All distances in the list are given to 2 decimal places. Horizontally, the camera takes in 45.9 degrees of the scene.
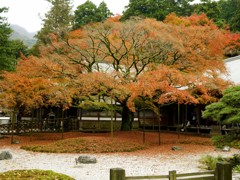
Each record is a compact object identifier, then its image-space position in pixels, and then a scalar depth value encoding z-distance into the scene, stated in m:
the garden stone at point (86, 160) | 12.03
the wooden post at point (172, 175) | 5.75
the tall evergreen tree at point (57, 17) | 43.00
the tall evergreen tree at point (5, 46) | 23.69
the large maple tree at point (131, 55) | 16.88
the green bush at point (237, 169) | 8.97
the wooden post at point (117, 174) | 5.44
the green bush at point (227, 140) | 8.93
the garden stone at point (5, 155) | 12.97
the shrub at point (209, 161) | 10.25
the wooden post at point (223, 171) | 5.87
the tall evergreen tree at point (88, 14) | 45.25
